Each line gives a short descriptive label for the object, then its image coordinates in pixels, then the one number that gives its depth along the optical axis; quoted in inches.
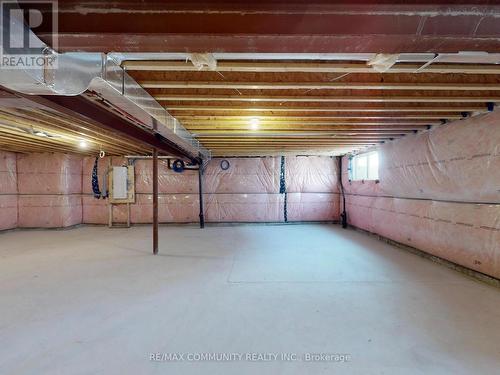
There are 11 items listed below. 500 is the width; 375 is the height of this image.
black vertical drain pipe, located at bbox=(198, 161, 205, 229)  270.7
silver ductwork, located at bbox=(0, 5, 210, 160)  43.5
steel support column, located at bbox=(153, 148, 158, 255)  165.0
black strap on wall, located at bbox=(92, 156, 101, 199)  276.2
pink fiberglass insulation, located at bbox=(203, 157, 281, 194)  283.9
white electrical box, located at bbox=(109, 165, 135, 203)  273.4
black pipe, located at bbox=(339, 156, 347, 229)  266.7
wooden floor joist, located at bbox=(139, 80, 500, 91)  84.4
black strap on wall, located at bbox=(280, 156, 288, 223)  284.0
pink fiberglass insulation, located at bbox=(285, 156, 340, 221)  284.7
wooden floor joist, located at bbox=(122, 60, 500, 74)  72.3
